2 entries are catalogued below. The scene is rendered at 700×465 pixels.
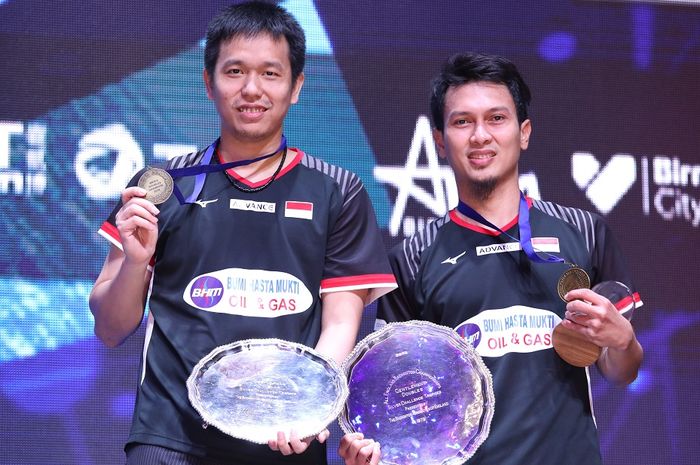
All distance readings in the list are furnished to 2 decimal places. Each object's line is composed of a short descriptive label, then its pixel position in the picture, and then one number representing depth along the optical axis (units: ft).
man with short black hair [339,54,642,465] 15.49
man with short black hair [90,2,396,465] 14.28
